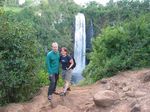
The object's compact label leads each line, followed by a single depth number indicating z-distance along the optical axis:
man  3.62
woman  3.72
